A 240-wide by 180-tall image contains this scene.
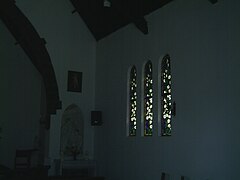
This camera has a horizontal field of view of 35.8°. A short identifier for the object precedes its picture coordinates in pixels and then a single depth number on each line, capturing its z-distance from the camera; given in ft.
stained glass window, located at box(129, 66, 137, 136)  34.14
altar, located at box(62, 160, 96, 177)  37.31
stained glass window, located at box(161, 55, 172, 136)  29.55
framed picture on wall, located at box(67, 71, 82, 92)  39.11
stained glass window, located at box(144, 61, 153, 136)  31.89
